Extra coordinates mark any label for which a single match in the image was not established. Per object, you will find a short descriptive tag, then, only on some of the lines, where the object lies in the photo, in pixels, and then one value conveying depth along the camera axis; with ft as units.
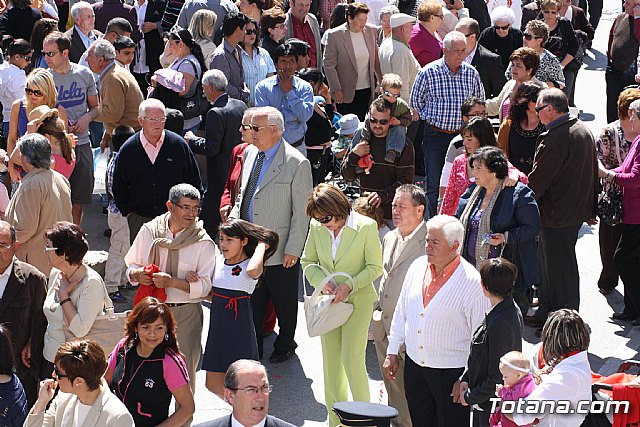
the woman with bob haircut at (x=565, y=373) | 35.17
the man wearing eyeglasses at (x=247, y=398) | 32.87
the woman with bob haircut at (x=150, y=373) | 37.14
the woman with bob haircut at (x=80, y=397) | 34.70
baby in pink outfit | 35.68
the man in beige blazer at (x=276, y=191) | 49.04
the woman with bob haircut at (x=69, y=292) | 41.31
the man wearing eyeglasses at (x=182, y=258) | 43.99
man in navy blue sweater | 53.10
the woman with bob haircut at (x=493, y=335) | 37.49
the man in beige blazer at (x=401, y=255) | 43.66
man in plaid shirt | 62.17
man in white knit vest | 39.19
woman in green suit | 43.75
